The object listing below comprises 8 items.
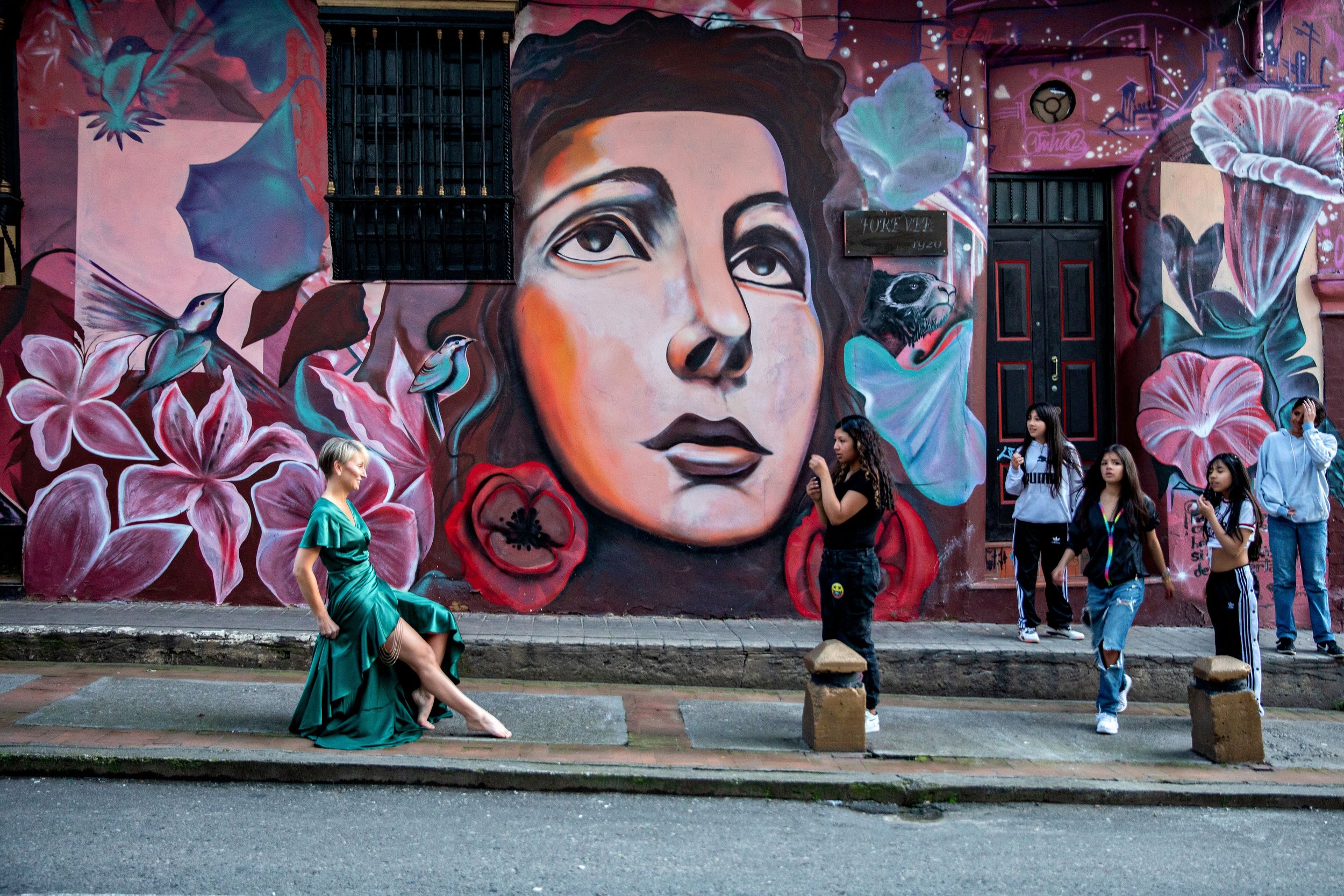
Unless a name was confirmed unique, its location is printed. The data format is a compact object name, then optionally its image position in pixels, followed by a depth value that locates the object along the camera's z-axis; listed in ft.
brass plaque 27.81
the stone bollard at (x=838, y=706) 18.83
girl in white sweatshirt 25.80
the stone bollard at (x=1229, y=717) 19.27
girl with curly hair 19.38
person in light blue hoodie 25.64
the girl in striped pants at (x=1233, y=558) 21.33
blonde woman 17.58
